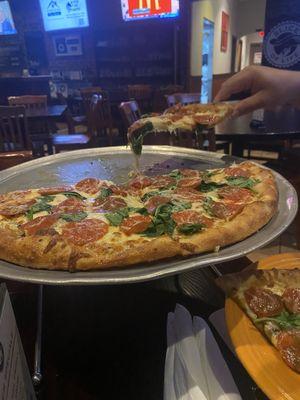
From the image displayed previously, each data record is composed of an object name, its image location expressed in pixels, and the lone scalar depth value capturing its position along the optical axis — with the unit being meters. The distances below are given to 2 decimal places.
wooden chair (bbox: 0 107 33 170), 3.38
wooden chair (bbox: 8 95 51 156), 4.39
